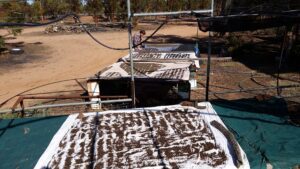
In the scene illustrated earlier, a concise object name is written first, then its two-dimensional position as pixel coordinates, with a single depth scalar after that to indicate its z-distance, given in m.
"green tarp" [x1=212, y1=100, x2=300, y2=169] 2.95
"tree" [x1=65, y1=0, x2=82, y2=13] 33.35
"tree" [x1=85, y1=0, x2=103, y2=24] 29.41
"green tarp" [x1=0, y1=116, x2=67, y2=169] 3.06
